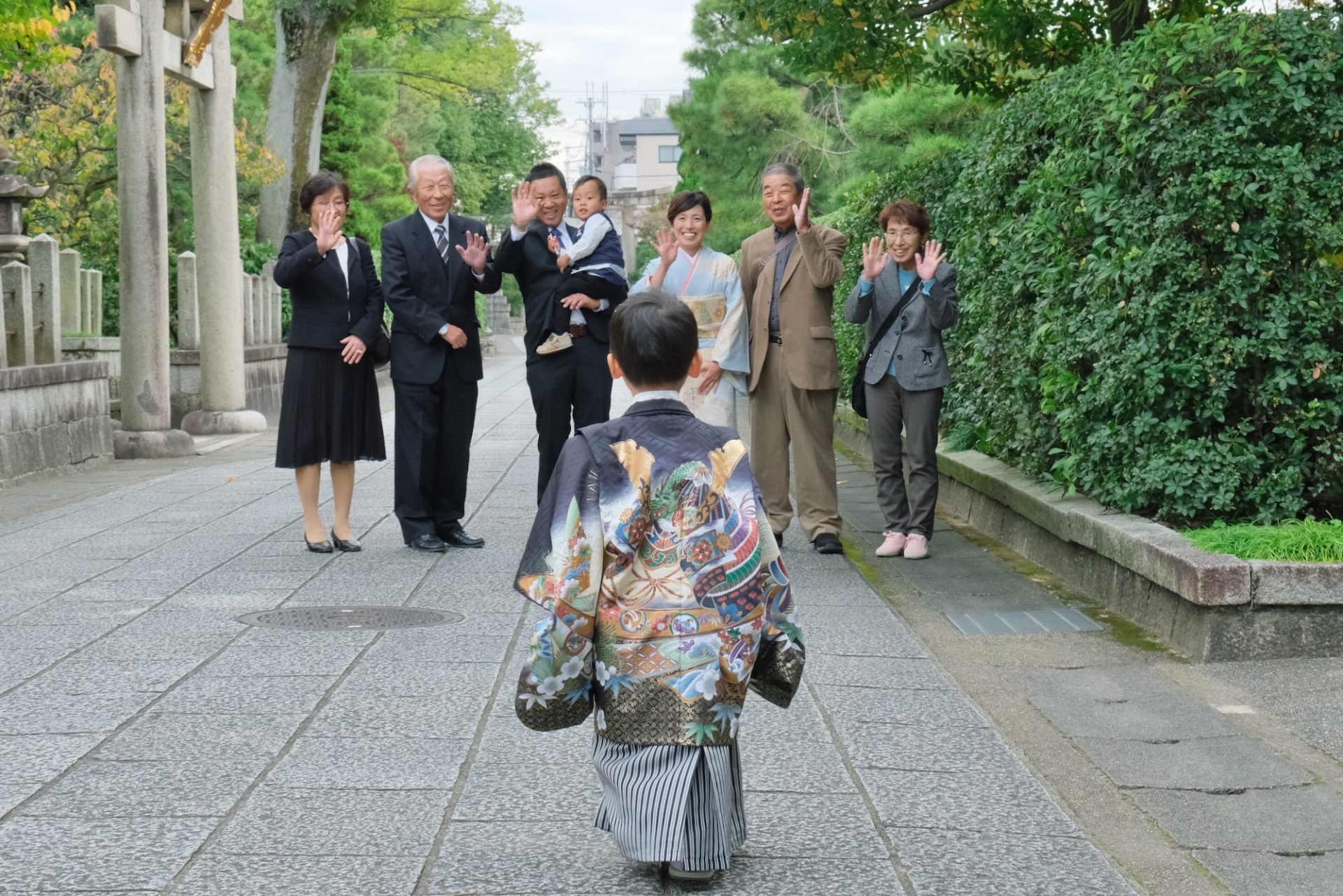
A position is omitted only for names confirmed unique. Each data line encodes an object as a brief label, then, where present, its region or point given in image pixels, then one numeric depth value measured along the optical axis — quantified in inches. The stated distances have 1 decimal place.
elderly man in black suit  311.3
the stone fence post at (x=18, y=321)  480.7
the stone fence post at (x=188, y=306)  653.9
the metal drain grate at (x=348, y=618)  245.0
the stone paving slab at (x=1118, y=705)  192.5
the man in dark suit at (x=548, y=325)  310.5
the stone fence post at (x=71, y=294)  595.5
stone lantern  542.0
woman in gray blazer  309.4
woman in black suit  309.1
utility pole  4163.4
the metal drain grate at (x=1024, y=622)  250.5
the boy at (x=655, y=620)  134.7
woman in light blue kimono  306.2
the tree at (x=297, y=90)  893.2
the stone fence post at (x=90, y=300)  623.2
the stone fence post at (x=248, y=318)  763.2
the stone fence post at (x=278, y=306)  796.6
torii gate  532.4
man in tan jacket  311.0
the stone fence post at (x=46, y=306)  504.7
